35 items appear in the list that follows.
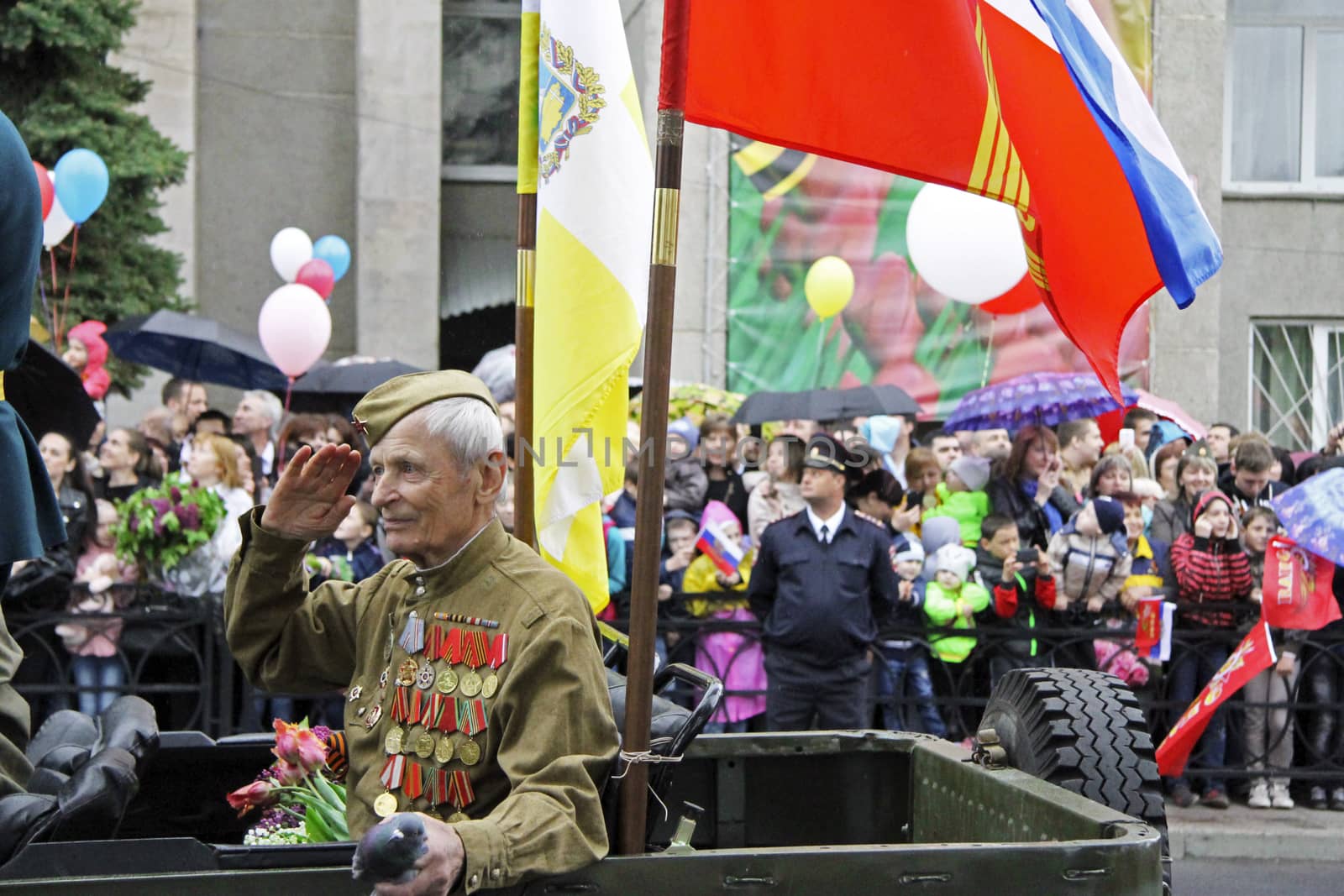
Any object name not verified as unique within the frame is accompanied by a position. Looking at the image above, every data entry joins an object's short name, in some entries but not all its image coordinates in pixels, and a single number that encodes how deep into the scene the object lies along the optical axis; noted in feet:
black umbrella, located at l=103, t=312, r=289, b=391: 42.39
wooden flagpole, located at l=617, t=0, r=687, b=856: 11.21
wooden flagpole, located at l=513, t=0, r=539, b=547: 16.29
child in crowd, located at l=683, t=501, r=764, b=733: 30.71
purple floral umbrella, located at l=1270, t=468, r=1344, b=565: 28.53
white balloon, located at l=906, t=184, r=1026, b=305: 37.91
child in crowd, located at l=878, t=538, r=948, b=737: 30.58
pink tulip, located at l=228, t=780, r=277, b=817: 12.87
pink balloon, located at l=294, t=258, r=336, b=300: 50.75
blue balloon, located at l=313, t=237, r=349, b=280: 55.83
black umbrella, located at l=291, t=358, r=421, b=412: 42.65
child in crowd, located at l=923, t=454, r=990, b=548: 32.78
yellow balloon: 48.55
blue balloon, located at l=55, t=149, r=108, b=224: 41.81
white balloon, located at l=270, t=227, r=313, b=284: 52.75
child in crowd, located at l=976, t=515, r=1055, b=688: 30.66
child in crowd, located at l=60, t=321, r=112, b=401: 37.01
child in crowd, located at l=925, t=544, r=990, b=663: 30.58
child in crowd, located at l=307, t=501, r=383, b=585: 30.68
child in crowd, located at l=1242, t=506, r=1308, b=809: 30.83
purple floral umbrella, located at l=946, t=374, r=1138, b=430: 38.29
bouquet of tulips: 12.60
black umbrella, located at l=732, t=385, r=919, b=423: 38.04
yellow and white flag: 16.29
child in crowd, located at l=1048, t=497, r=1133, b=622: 31.07
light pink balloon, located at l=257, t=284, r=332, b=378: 43.14
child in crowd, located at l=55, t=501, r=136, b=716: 29.86
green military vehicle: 10.31
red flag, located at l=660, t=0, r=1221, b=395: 12.91
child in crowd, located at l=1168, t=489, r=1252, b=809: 30.89
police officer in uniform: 27.35
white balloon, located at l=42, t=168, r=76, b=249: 41.86
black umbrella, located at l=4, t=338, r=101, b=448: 18.17
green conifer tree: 50.98
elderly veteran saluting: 10.40
